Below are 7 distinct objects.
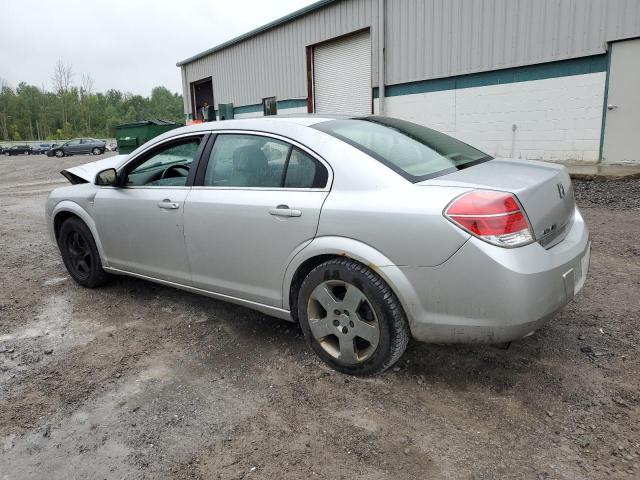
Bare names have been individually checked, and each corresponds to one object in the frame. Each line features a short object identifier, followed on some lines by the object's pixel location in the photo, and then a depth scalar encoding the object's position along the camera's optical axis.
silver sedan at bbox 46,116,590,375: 2.39
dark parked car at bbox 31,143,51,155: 47.30
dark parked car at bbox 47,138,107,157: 38.22
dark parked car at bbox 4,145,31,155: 47.25
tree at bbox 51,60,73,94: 82.79
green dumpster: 15.12
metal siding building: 9.94
